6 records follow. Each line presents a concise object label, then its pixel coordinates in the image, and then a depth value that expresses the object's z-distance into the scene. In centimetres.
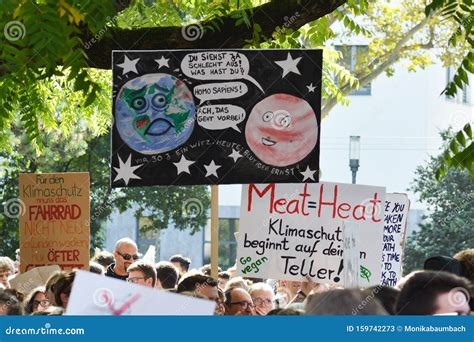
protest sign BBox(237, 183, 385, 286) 1688
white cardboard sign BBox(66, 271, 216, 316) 652
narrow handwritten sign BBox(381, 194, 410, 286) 2017
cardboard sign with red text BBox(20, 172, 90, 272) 1845
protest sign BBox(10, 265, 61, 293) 1761
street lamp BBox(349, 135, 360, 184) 4593
